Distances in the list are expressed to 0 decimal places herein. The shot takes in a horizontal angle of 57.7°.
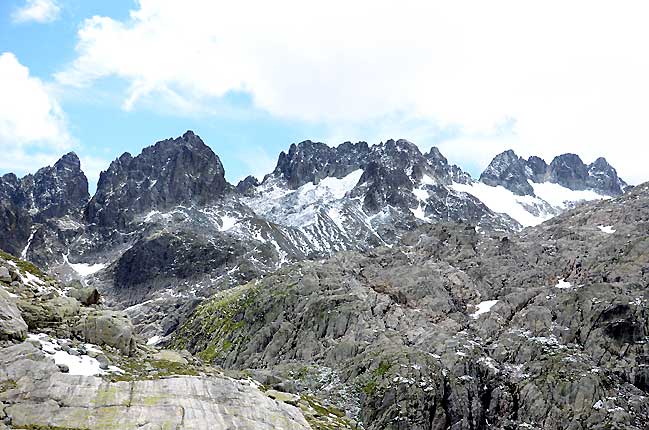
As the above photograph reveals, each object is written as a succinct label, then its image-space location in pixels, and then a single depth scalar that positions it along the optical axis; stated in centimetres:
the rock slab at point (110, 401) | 3275
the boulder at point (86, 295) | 5141
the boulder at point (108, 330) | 4347
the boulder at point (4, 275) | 4497
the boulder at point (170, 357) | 4912
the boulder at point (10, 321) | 3666
